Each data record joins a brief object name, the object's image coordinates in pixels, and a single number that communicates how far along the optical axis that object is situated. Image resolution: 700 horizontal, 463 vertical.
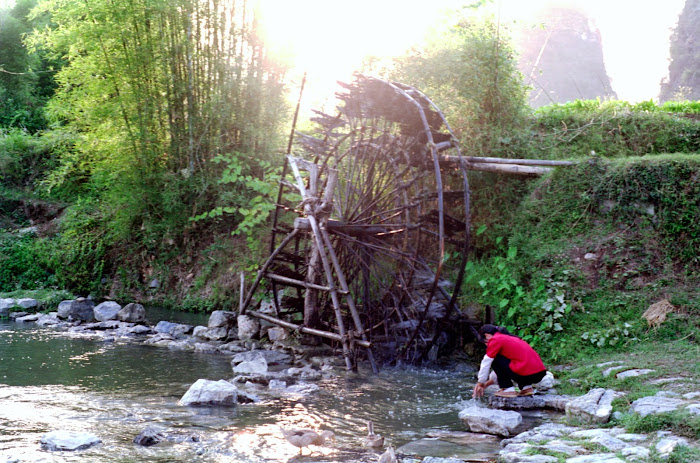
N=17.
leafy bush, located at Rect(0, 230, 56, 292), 14.38
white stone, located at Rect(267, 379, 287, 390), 7.37
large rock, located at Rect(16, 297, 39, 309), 12.73
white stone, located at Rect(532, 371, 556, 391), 6.74
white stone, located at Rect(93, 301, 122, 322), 11.85
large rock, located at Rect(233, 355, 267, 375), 8.04
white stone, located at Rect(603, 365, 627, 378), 6.34
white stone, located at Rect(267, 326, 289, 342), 10.17
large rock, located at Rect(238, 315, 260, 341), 10.41
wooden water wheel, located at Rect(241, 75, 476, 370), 8.64
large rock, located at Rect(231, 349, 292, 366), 8.66
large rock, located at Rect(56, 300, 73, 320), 12.05
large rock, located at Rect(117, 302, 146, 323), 11.68
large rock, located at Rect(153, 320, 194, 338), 10.77
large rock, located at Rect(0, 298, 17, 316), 12.49
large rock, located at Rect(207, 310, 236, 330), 11.01
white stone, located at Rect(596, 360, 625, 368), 6.60
